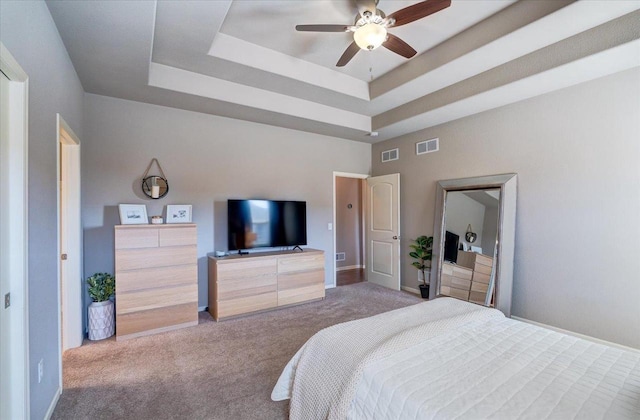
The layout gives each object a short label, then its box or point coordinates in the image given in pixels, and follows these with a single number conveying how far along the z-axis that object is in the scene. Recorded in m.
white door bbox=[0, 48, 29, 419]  1.41
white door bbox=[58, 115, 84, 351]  2.85
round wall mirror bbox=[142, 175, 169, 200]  3.52
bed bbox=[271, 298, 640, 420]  1.11
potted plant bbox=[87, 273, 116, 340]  3.02
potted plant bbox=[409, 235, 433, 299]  4.50
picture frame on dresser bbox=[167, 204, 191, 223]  3.61
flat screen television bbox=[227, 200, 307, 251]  3.92
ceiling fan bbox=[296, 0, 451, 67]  2.17
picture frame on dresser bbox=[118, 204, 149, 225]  3.26
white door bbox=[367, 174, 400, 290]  5.02
